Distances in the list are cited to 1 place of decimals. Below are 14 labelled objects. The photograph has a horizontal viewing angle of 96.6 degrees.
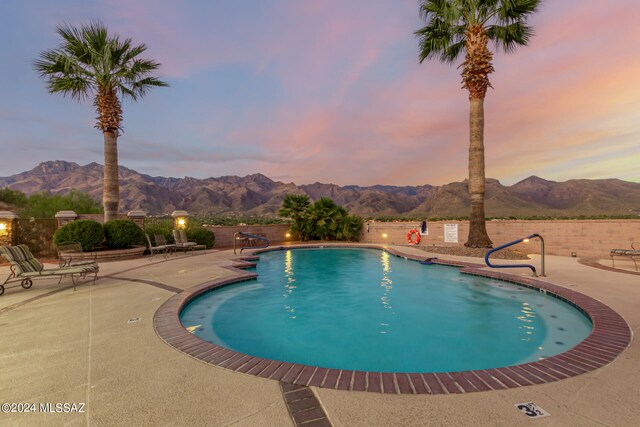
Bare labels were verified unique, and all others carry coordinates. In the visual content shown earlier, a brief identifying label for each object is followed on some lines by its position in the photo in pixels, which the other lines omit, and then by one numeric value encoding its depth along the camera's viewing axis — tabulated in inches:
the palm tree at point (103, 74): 534.3
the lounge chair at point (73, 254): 417.5
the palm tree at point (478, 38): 502.6
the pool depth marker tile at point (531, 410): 86.5
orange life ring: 685.9
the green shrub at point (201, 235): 634.6
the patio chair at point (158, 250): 493.5
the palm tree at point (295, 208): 816.9
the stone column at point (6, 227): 483.8
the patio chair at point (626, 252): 336.5
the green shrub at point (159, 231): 590.9
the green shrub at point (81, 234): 469.4
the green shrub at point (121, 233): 511.5
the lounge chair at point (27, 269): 274.1
